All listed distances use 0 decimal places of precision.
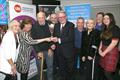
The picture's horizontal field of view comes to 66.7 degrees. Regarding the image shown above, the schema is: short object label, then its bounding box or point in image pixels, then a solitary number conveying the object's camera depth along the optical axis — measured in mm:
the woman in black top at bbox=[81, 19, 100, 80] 1597
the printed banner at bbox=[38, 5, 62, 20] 2271
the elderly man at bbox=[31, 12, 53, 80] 1577
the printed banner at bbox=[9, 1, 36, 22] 1846
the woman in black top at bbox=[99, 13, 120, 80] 1432
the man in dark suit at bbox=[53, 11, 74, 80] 1550
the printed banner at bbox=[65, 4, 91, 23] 2364
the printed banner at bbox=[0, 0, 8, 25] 1779
